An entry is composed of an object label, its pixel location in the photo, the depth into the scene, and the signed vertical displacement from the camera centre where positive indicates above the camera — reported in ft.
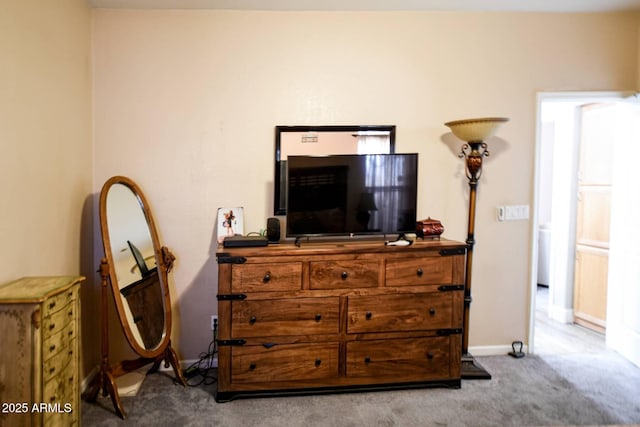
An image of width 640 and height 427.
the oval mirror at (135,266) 7.47 -1.50
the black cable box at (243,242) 7.56 -0.88
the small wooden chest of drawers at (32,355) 4.94 -2.21
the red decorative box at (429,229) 8.57 -0.62
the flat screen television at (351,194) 8.06 +0.16
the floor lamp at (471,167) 8.25 +0.87
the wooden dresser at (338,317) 7.37 -2.41
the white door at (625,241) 9.37 -0.93
